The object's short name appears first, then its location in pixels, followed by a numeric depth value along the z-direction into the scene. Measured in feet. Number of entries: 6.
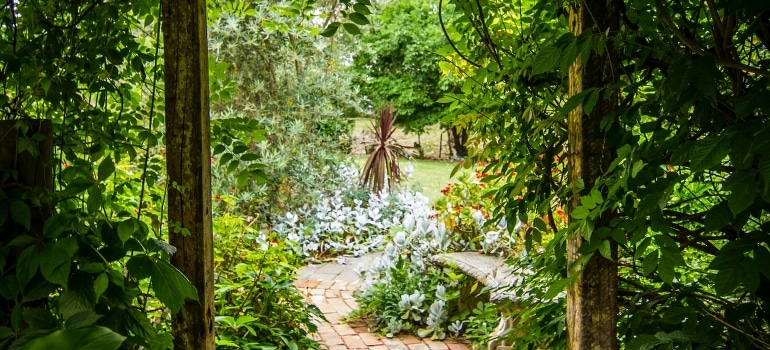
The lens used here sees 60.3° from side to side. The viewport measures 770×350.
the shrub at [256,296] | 10.62
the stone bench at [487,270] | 12.16
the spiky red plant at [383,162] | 25.57
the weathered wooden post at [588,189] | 5.19
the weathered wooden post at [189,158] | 5.44
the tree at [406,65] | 49.44
